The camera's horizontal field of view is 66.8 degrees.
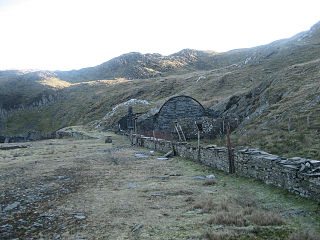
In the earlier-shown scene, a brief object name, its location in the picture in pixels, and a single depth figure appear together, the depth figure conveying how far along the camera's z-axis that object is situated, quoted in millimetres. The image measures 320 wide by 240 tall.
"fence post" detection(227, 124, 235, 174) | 9977
